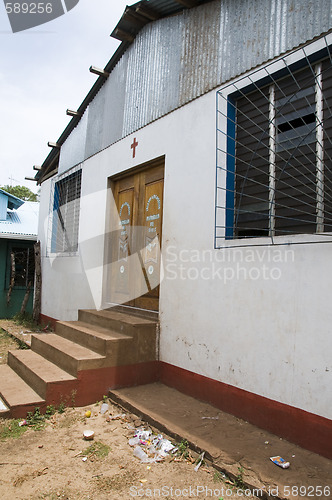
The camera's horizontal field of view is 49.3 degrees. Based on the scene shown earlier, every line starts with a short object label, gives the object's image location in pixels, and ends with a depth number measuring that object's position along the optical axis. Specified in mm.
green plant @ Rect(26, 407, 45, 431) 3490
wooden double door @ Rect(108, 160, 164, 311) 5117
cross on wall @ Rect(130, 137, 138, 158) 5492
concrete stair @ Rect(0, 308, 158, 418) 3816
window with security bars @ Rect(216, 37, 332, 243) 3174
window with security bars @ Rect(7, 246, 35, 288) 11266
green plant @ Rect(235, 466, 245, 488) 2484
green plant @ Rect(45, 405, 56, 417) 3687
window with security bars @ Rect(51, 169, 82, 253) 7520
